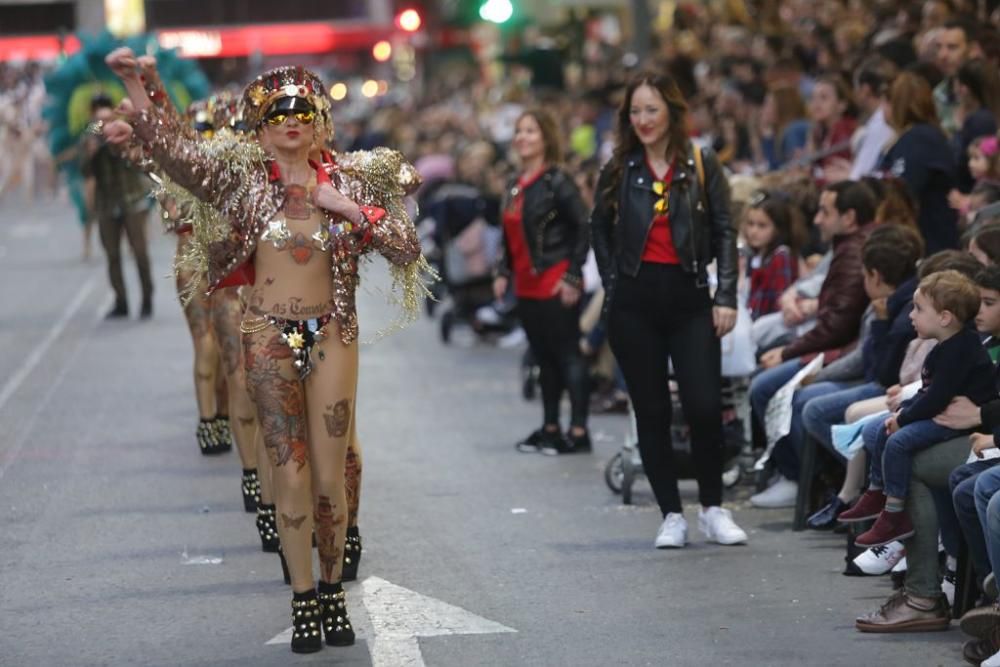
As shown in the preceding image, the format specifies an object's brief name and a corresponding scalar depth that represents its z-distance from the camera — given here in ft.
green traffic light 97.35
